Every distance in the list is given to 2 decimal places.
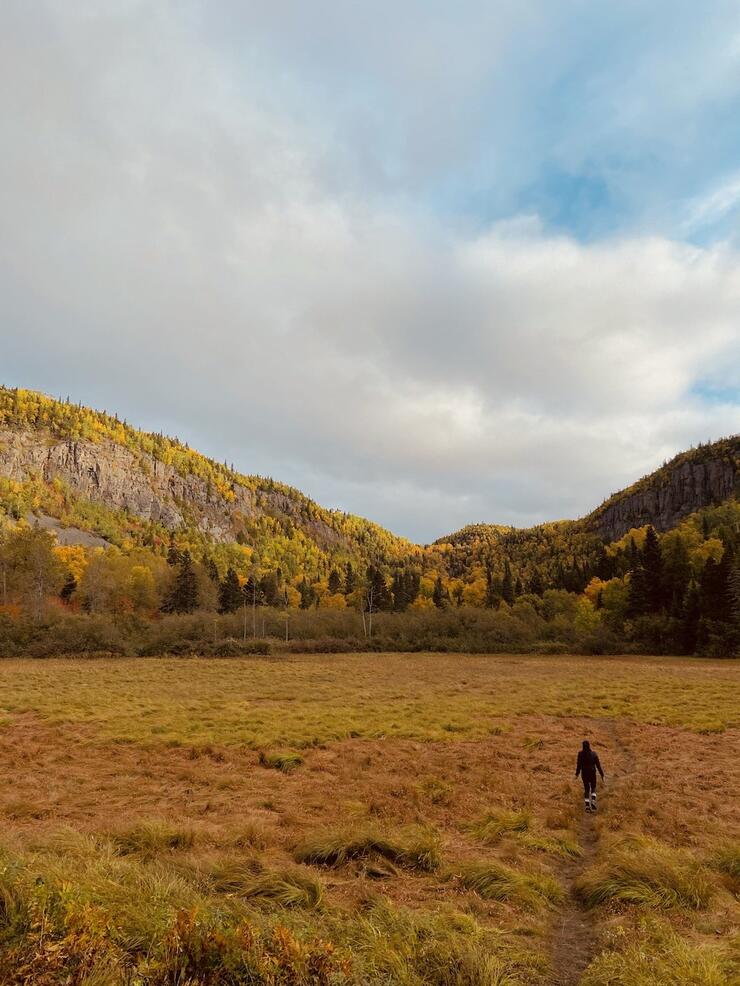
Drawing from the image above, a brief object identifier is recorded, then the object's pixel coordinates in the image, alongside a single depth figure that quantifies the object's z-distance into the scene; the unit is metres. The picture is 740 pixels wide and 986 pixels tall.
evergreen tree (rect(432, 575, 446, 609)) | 119.34
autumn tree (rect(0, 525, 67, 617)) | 79.06
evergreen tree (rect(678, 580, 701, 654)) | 68.63
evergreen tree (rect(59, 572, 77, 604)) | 112.44
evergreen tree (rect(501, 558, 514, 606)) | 125.10
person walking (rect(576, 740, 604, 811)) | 13.03
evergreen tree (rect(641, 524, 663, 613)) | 80.94
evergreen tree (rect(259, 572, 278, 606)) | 132.88
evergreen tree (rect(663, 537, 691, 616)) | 77.86
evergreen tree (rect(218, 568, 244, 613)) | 116.62
